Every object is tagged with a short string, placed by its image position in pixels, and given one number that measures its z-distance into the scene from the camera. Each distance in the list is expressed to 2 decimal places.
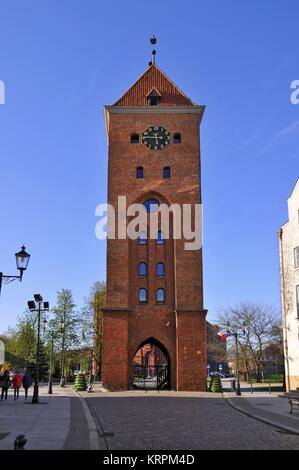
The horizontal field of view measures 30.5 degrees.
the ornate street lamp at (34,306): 26.23
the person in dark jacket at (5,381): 28.95
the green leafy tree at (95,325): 57.84
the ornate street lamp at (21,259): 14.48
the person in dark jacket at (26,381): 30.34
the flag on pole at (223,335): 41.72
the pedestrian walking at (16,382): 29.50
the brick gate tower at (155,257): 38.25
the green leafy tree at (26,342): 60.72
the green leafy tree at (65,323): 53.62
